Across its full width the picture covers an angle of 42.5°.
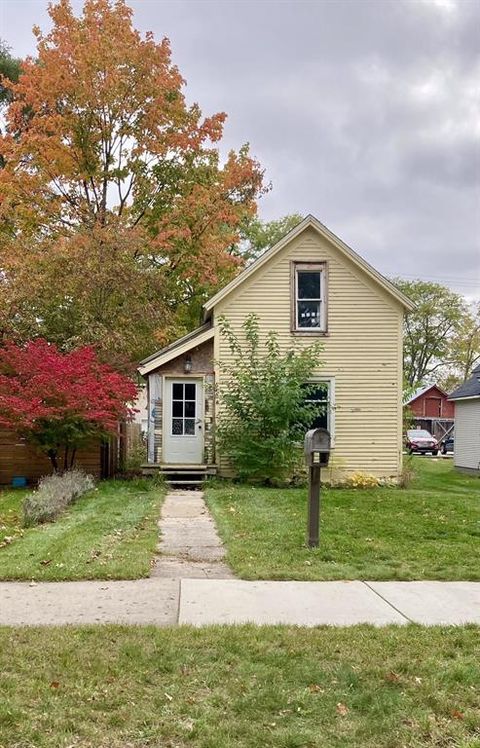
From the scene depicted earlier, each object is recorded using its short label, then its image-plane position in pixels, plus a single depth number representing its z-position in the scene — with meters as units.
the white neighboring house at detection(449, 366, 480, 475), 22.69
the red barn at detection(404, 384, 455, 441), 52.12
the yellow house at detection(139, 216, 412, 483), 15.23
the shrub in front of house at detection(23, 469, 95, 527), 8.84
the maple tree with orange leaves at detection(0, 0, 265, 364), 16.75
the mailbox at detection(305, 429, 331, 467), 7.31
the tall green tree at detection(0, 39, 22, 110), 25.56
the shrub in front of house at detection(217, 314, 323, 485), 14.05
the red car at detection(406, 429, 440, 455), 37.41
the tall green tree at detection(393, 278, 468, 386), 54.94
